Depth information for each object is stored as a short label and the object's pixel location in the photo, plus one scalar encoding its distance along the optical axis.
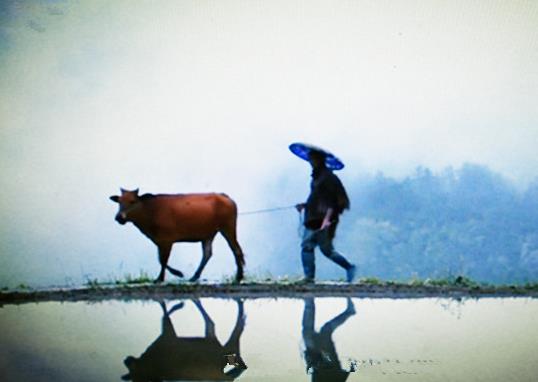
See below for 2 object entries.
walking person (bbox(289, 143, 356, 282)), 13.36
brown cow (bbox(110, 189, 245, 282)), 13.81
